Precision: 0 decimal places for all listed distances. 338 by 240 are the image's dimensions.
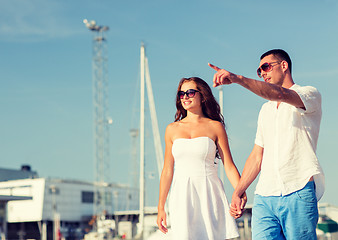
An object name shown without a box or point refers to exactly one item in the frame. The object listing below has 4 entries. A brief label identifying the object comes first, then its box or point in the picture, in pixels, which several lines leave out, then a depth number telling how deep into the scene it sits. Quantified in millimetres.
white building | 91062
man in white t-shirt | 4484
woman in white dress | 5414
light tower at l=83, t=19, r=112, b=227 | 79469
